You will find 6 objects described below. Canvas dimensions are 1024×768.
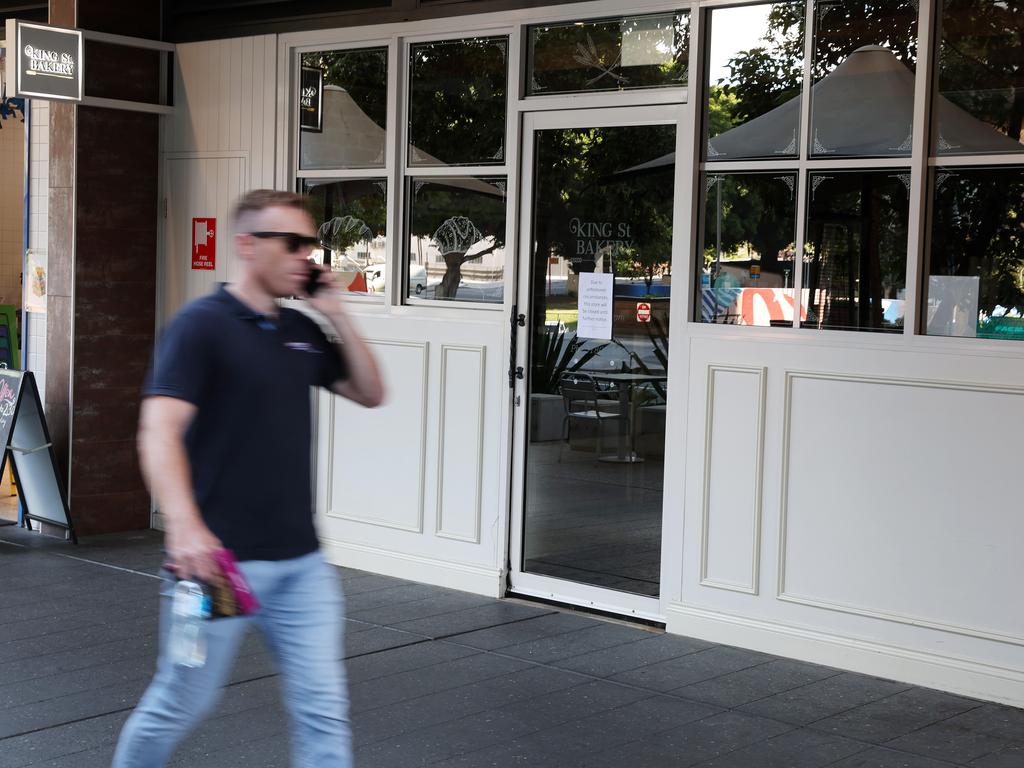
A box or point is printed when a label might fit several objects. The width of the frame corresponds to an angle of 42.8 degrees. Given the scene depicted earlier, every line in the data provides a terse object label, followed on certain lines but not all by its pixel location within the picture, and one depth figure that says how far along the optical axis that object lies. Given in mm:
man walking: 3168
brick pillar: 8406
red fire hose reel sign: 8531
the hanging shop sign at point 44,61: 7695
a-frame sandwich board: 8258
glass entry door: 6566
